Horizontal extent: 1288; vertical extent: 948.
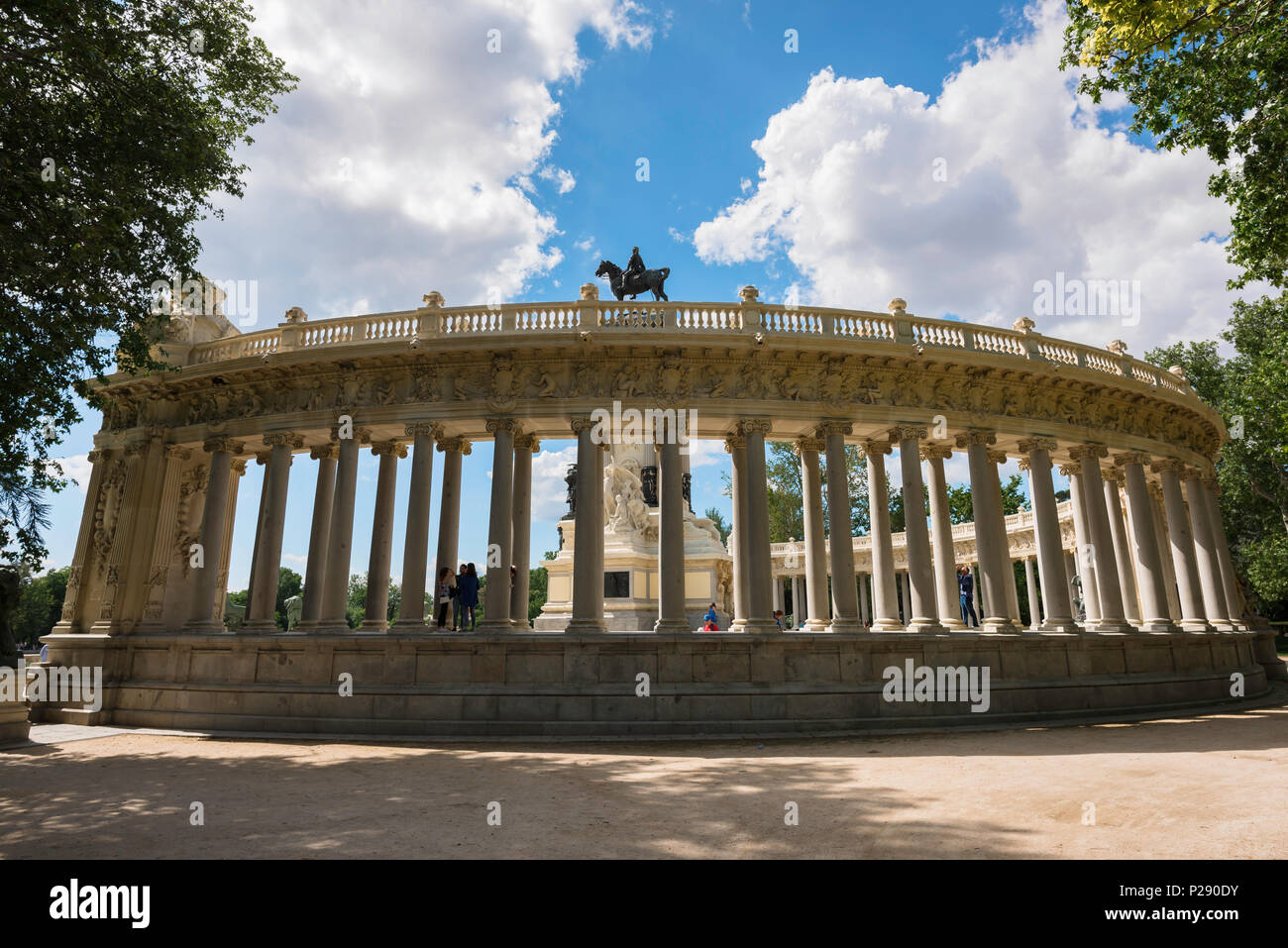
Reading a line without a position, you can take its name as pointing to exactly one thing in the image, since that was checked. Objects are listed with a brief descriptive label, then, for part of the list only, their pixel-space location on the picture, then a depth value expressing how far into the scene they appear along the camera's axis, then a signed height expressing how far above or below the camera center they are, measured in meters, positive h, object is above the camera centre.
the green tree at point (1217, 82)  13.49 +12.04
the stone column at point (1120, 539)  27.78 +3.95
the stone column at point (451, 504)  23.20 +4.63
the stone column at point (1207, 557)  27.38 +3.16
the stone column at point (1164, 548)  30.59 +4.03
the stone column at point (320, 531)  21.95 +3.73
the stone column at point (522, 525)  21.86 +3.73
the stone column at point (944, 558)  21.70 +2.58
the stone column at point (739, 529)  21.78 +3.56
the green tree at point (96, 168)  13.61 +10.25
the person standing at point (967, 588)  27.47 +1.97
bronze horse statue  28.86 +14.75
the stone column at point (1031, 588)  40.98 +2.96
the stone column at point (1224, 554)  27.97 +3.36
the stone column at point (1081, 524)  24.69 +4.09
